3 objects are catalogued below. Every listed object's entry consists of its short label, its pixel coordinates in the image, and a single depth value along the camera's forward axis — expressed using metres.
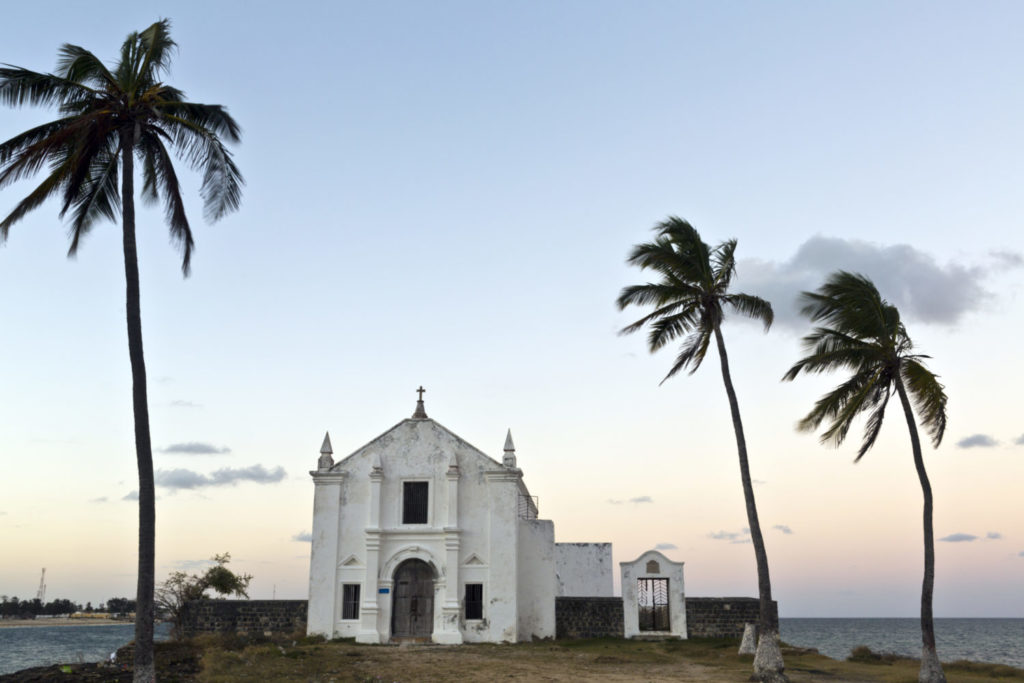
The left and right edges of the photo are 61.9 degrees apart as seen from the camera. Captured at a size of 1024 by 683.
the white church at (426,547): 29.70
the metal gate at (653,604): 31.42
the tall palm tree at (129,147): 16.48
